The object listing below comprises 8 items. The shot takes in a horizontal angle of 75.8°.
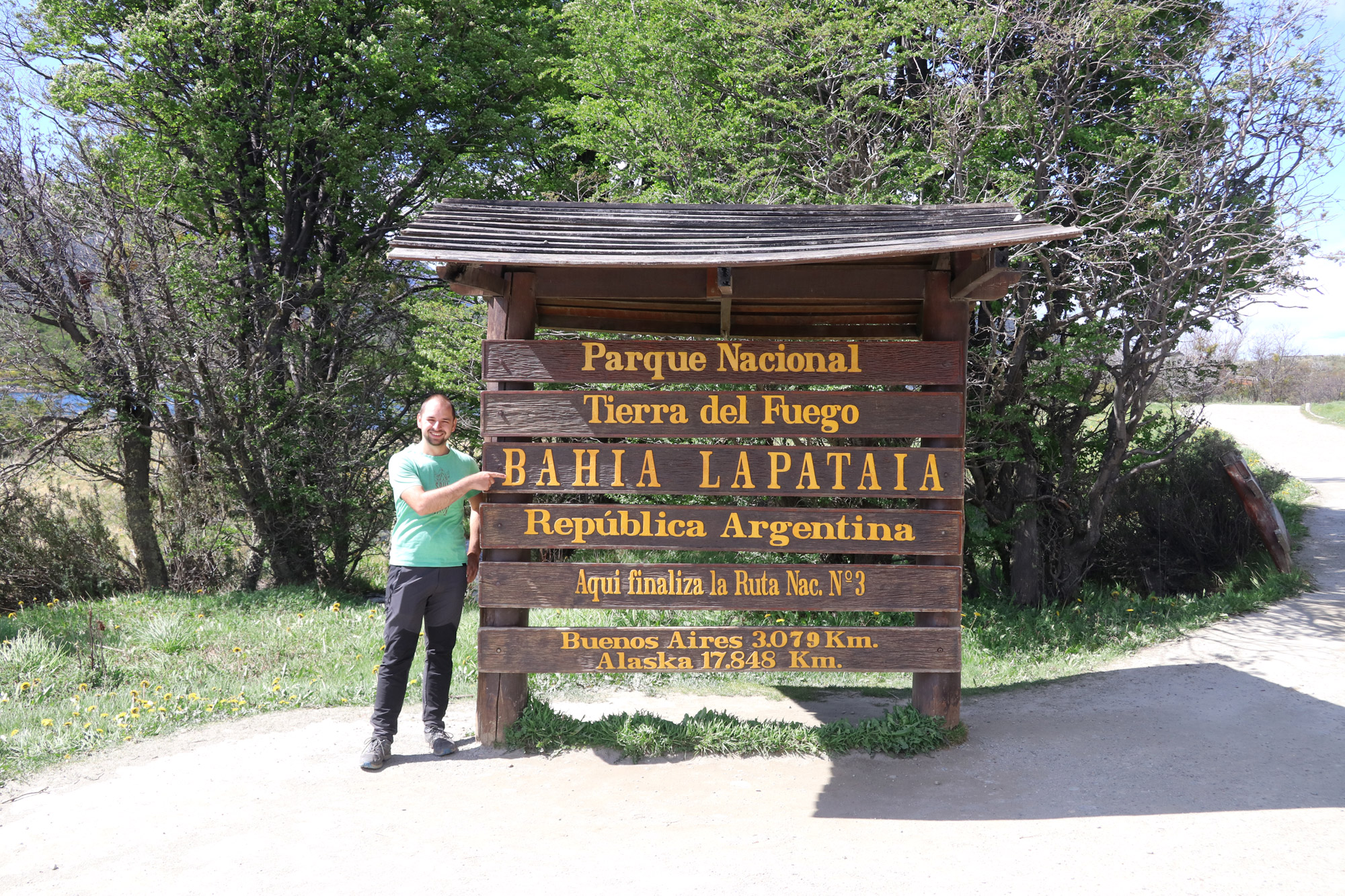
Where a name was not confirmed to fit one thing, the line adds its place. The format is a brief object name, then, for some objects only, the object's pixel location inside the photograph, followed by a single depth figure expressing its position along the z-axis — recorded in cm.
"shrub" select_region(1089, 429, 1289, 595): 1080
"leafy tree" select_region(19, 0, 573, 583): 1144
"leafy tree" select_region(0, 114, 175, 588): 1062
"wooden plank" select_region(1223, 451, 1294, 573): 921
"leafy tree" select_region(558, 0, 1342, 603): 838
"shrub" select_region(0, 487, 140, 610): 1127
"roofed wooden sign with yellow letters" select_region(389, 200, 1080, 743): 502
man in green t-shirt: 478
